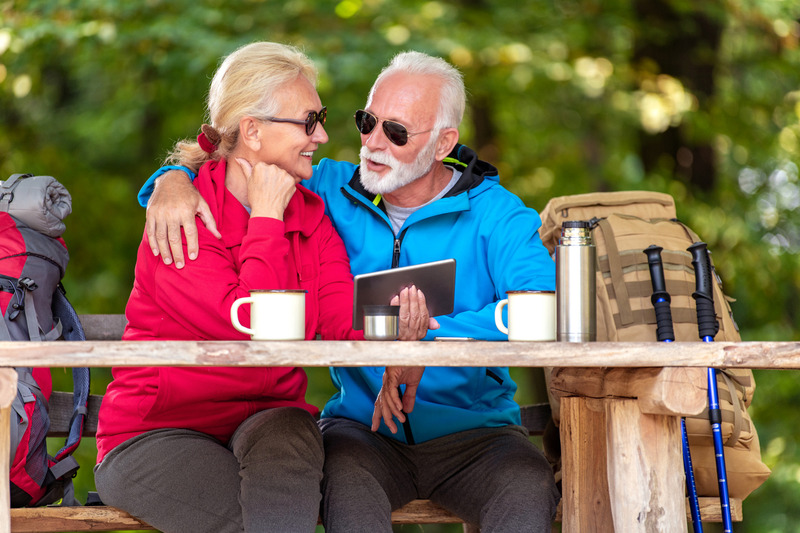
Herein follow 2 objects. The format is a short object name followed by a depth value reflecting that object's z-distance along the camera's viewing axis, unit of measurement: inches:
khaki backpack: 236.1
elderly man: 195.3
